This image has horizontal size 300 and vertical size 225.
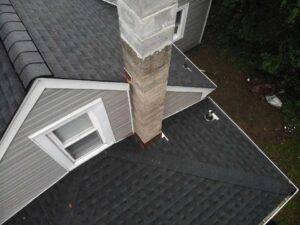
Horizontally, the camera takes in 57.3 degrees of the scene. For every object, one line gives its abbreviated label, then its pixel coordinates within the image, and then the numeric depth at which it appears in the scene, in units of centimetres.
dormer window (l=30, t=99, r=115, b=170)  555
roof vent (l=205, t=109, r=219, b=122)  872
